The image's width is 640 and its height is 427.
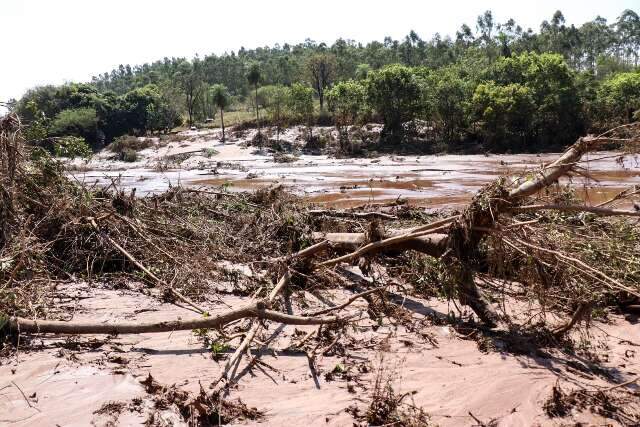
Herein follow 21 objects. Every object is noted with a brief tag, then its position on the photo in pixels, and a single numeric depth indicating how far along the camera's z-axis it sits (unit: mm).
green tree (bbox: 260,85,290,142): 47906
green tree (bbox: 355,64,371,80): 62119
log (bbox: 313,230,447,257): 5395
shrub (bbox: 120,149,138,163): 44062
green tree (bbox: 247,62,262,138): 50688
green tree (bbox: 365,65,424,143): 43469
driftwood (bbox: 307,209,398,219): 8472
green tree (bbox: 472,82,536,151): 39062
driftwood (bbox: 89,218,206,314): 5509
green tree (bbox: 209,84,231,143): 51281
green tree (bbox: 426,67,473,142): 42375
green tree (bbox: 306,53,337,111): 61656
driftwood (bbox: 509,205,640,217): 4090
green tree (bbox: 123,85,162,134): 57531
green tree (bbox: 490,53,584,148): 39125
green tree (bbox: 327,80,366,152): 45906
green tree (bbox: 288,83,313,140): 46312
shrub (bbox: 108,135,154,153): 47500
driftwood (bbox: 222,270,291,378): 4098
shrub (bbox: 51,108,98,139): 49406
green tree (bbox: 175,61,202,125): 65125
